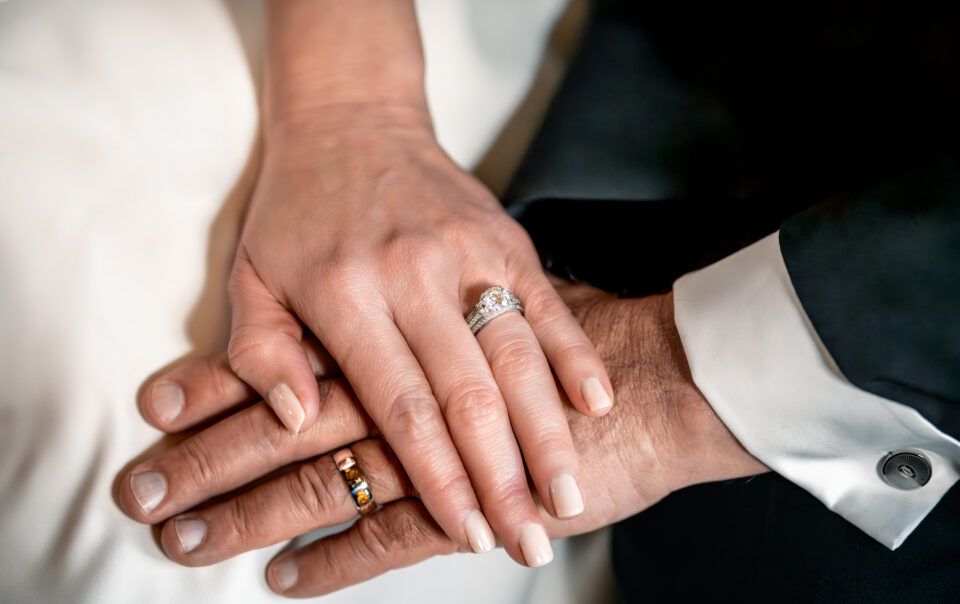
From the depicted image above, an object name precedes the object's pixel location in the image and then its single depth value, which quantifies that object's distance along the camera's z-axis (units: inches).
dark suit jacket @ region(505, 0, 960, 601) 13.0
